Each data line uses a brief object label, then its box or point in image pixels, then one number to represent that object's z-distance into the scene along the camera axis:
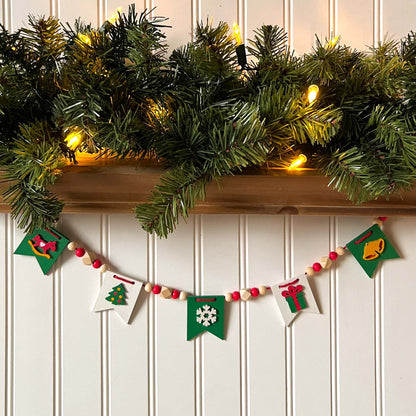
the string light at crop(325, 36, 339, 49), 0.75
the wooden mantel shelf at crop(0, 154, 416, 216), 0.73
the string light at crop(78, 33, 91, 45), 0.70
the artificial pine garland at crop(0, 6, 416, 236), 0.65
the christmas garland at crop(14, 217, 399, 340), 0.85
